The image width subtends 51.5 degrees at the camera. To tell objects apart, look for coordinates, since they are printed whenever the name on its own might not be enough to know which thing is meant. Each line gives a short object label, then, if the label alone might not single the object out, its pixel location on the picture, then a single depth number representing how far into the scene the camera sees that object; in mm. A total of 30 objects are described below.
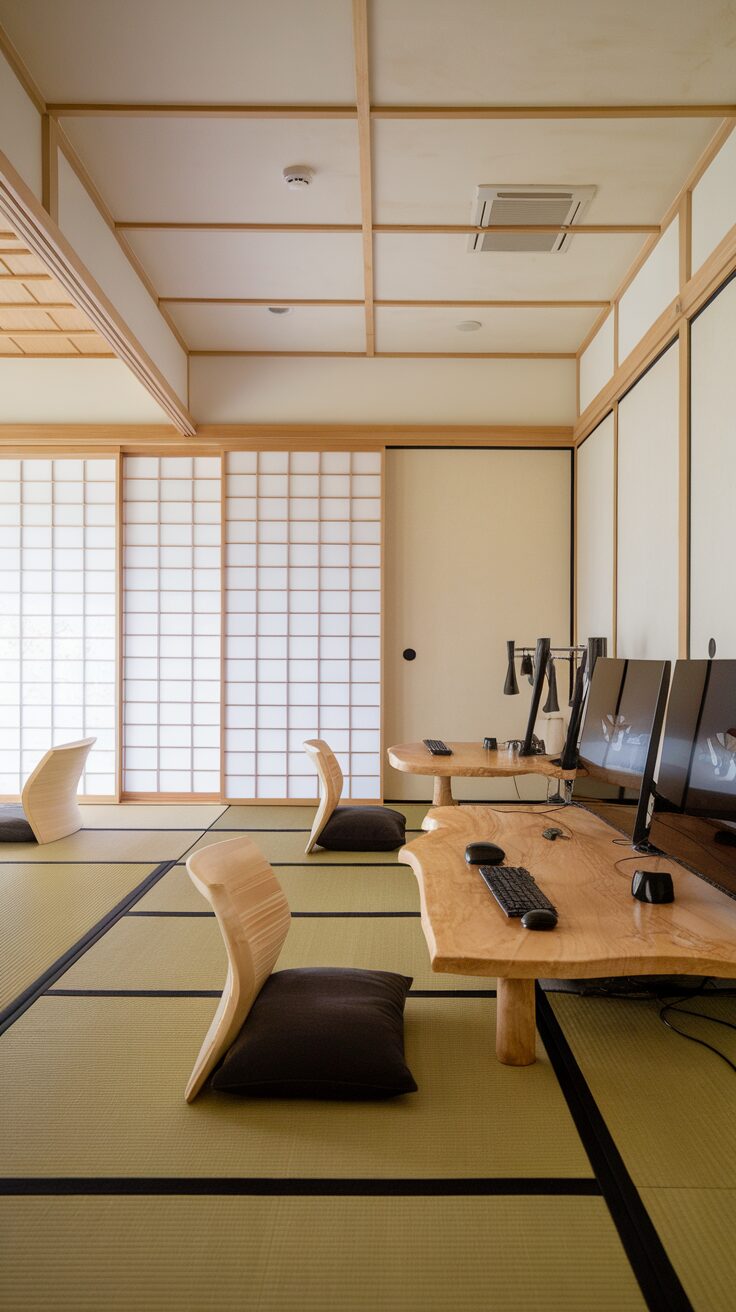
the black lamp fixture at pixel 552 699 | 3925
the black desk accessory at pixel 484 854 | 1918
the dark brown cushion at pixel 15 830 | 4273
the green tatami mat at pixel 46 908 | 2680
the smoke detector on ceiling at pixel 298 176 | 3178
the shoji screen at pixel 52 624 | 5598
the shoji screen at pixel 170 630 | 5594
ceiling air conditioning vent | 3336
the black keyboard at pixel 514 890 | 1558
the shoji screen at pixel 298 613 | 5461
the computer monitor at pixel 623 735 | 2102
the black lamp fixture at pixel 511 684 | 4389
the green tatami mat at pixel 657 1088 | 1626
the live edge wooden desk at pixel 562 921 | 1343
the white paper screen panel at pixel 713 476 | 2779
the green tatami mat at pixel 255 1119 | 1626
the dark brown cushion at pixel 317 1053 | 1833
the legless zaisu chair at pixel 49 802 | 4216
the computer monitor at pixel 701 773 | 1848
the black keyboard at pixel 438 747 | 4062
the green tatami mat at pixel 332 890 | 3252
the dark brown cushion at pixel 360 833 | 4055
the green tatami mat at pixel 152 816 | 4797
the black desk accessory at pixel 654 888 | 1649
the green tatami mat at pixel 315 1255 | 1297
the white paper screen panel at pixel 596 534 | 4500
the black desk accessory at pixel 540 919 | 1470
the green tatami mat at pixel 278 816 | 4805
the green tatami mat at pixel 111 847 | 4035
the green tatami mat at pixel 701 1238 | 1300
